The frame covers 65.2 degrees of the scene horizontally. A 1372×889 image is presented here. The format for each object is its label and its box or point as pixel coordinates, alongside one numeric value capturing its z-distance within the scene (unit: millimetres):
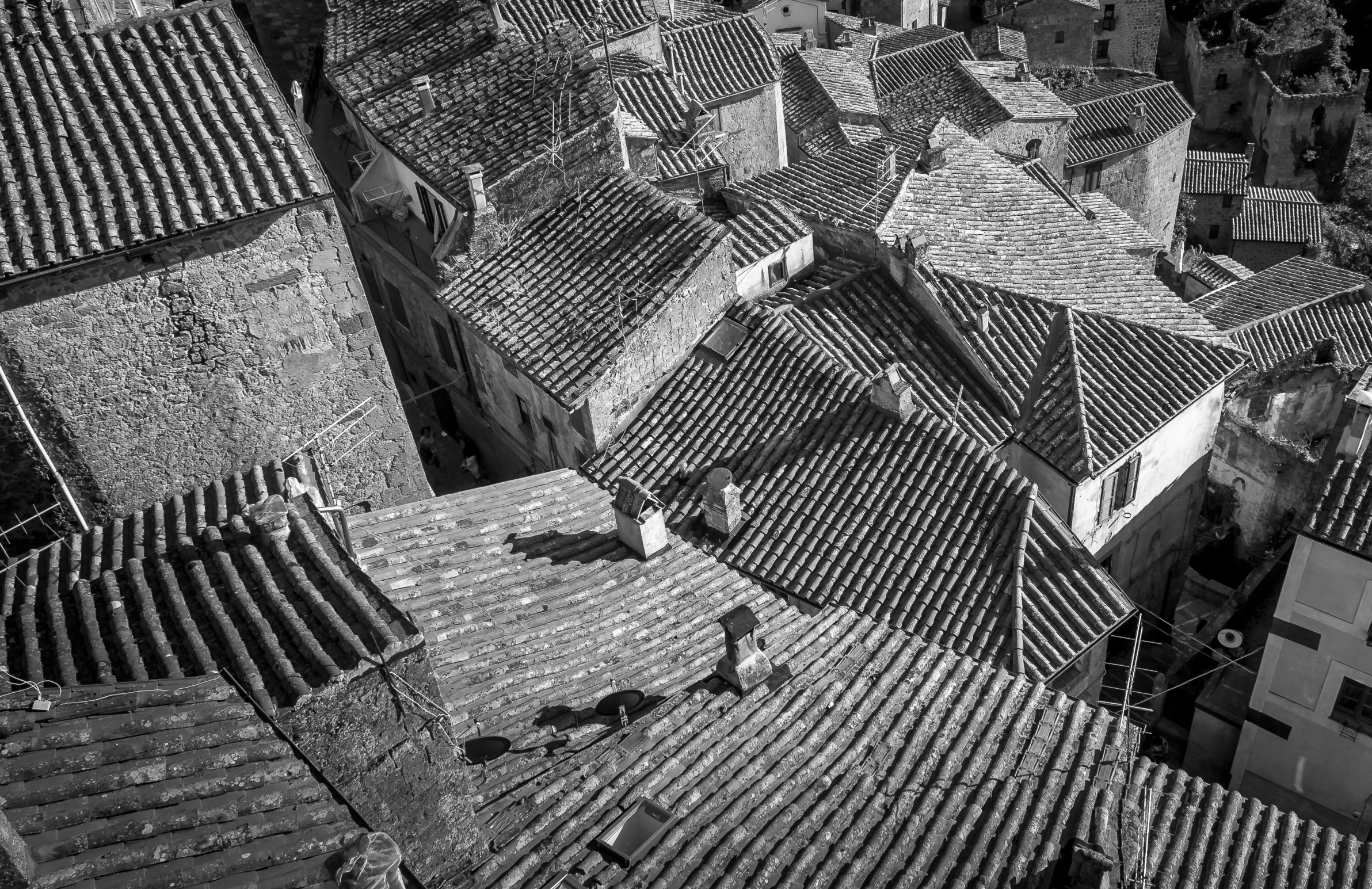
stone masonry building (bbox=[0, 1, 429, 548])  10508
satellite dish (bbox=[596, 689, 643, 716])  10094
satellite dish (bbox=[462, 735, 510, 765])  9336
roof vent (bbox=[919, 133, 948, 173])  22312
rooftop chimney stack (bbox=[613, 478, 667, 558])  12336
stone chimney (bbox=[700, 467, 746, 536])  14977
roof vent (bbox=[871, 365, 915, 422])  15508
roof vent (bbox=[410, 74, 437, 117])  20094
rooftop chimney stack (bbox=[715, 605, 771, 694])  10242
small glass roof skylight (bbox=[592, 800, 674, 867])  8500
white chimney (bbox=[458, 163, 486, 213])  17750
